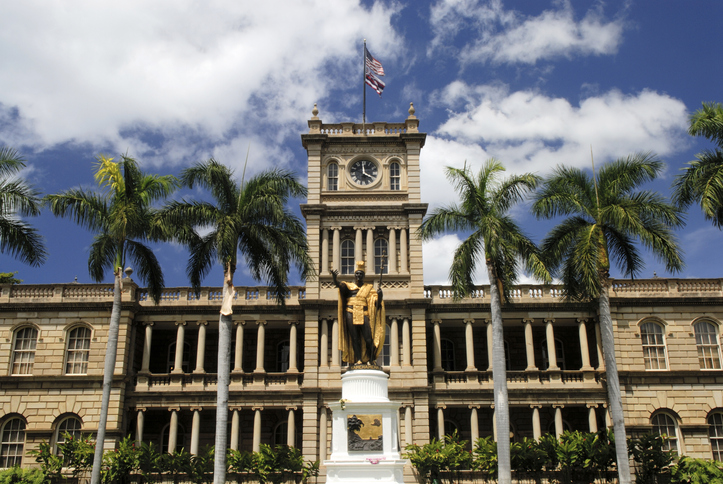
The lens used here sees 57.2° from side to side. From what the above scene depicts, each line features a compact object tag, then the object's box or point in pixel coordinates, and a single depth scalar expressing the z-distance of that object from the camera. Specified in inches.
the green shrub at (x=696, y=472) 899.4
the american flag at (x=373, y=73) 1238.3
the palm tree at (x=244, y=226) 849.5
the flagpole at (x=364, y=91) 1268.5
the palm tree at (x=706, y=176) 715.4
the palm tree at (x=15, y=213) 792.3
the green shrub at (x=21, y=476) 935.0
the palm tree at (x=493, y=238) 815.1
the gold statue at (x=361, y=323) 599.8
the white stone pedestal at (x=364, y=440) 535.5
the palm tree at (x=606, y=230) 781.9
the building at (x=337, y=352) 1130.7
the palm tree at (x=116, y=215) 851.4
